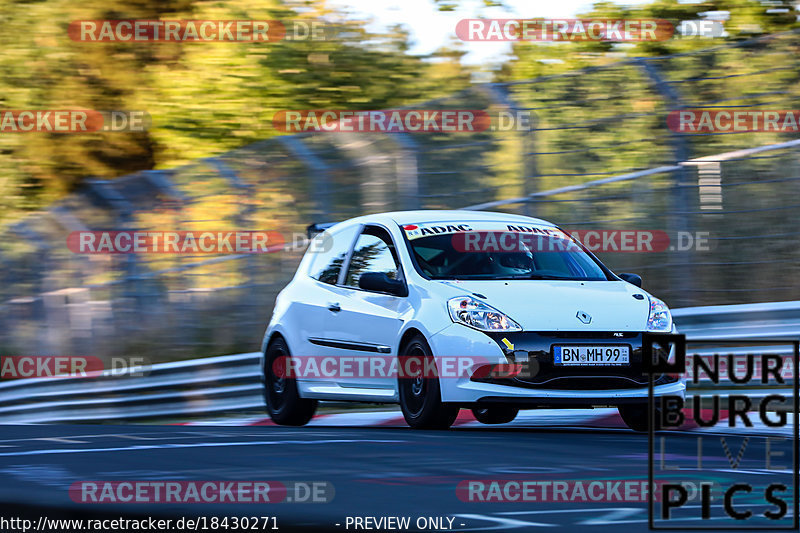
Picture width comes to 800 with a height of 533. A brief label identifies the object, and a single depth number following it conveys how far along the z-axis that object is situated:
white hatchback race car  18.56
